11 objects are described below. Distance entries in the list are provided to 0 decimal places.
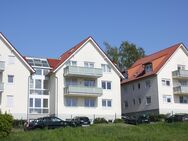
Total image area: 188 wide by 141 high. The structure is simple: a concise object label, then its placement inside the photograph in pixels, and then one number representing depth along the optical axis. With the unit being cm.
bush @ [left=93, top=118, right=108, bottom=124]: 4204
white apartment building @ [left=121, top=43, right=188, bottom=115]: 4813
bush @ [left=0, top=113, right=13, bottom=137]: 2484
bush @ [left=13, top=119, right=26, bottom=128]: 3749
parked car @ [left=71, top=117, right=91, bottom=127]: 3526
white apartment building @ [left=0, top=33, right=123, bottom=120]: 4245
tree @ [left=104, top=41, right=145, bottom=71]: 6869
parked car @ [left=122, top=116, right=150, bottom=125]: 3990
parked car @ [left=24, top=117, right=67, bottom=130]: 3233
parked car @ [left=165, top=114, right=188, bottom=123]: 3865
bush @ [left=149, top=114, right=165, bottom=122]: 4339
